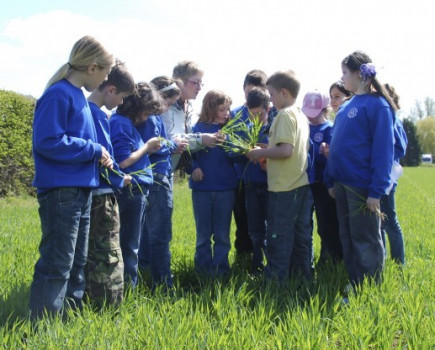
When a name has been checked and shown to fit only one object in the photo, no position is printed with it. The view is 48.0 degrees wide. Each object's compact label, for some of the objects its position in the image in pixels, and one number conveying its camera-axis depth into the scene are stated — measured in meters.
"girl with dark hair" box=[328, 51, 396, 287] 3.54
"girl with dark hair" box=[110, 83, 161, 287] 3.58
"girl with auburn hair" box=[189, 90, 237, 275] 4.40
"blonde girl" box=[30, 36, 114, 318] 2.82
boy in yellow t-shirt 3.97
